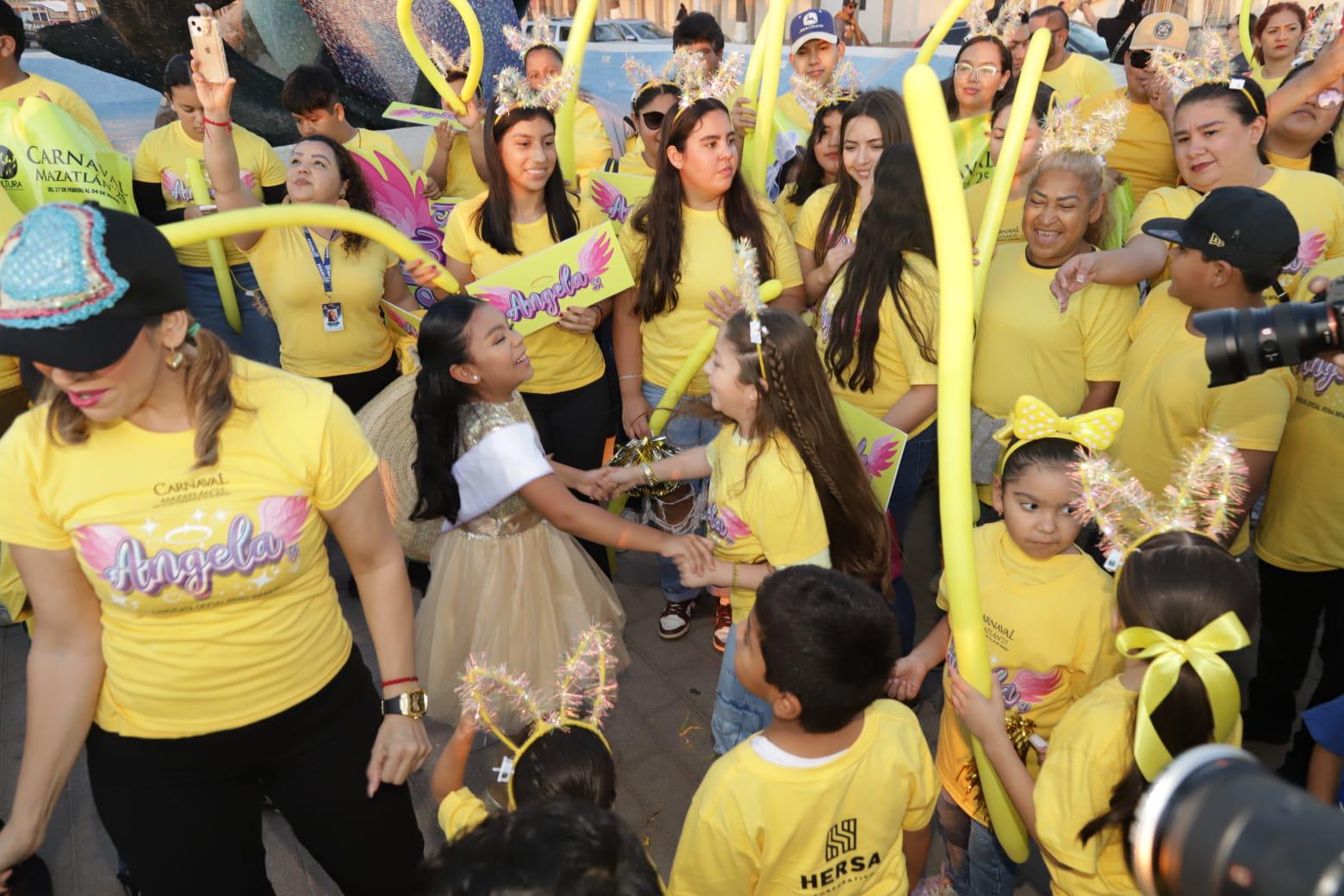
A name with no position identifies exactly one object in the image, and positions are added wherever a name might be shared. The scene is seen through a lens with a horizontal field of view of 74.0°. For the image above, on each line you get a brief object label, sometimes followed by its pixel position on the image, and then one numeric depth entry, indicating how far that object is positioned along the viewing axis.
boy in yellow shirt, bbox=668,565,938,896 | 1.65
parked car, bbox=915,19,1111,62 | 10.76
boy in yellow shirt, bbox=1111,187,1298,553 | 2.38
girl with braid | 2.41
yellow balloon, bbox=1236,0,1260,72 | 5.21
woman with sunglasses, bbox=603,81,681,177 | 4.72
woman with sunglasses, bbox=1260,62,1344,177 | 3.92
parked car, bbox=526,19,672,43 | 14.95
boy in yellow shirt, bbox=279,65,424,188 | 4.48
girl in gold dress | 2.63
